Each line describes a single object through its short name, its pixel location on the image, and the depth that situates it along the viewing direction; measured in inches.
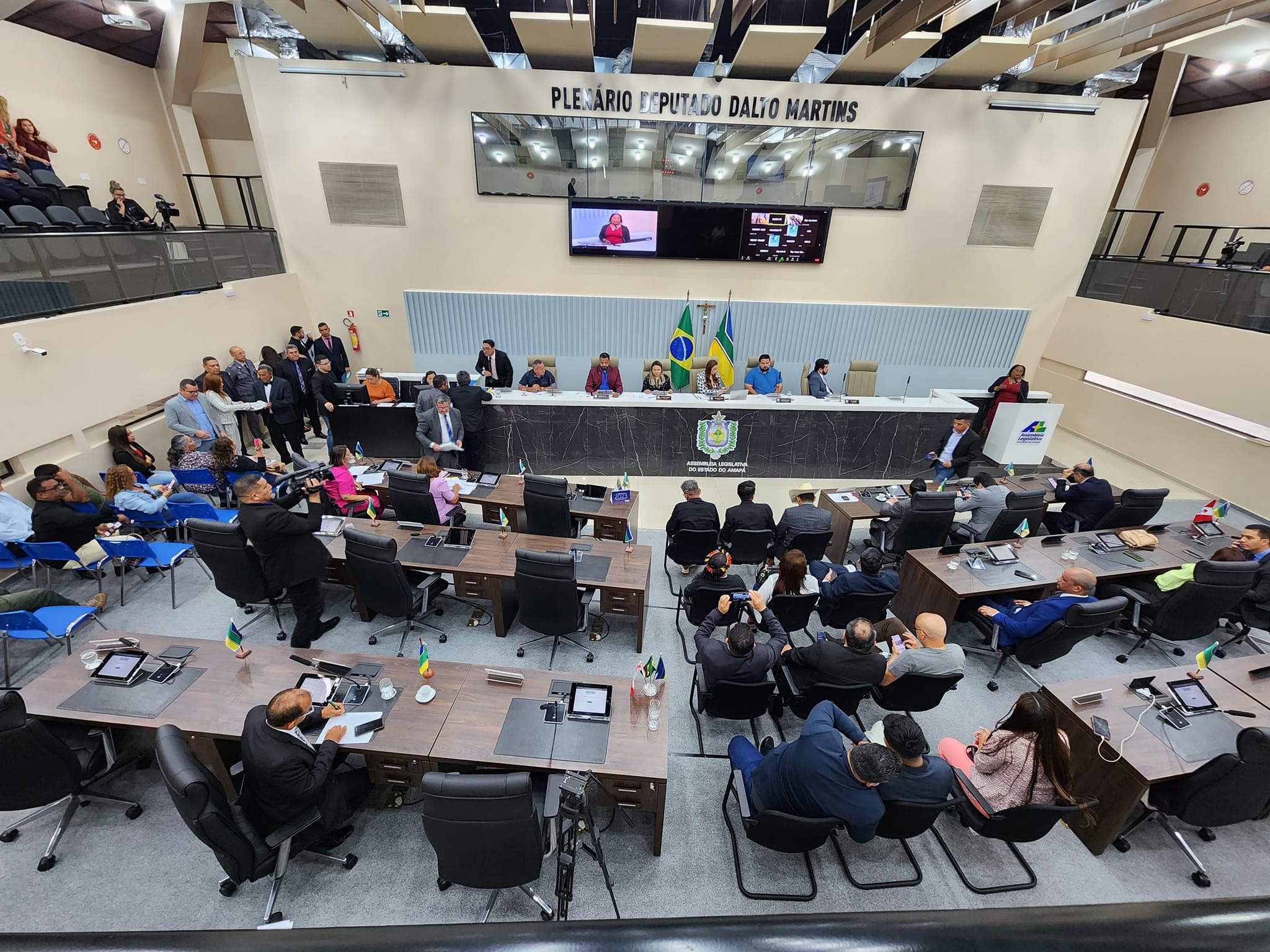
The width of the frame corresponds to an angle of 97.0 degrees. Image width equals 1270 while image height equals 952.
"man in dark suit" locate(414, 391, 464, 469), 284.0
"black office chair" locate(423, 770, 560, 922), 106.7
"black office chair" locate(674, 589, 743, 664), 178.7
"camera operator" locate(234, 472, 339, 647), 164.9
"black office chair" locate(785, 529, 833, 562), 215.9
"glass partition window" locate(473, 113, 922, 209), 361.4
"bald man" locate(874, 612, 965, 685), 150.0
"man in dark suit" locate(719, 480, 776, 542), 215.8
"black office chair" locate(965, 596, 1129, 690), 165.2
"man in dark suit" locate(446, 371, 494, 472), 295.1
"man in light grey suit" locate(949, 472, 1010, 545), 230.7
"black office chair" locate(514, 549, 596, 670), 173.5
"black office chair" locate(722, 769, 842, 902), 116.9
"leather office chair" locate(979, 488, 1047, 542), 231.1
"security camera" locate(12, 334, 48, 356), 216.5
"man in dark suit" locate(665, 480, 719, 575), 214.1
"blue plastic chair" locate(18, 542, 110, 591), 190.7
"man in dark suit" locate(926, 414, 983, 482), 286.2
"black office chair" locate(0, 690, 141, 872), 119.2
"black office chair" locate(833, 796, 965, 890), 121.2
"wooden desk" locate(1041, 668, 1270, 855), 132.5
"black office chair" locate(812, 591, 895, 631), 182.4
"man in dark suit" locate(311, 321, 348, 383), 360.8
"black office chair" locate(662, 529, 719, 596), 216.1
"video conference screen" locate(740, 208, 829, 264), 382.6
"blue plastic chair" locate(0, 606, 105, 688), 159.6
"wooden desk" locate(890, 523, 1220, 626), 193.8
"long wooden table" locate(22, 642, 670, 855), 128.0
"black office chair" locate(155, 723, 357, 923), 103.2
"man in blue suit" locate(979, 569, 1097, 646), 171.0
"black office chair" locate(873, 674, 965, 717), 153.2
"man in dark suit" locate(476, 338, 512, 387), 345.7
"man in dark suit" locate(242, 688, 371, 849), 115.2
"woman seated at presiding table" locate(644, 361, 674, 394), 349.7
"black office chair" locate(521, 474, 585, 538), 220.1
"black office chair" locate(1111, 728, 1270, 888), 124.2
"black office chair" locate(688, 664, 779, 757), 144.5
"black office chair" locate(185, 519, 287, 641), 176.2
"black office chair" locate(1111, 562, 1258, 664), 180.2
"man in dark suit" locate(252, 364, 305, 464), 302.2
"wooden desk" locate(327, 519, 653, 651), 190.2
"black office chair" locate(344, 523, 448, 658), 179.6
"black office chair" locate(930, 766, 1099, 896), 121.6
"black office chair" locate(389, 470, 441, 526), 218.4
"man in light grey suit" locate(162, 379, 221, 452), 267.3
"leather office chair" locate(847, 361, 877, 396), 409.1
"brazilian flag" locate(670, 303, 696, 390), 403.9
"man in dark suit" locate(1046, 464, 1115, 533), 236.5
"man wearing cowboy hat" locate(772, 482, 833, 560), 214.7
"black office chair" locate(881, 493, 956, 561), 224.5
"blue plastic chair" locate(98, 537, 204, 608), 200.5
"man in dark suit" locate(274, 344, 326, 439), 317.7
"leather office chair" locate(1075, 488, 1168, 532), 232.2
